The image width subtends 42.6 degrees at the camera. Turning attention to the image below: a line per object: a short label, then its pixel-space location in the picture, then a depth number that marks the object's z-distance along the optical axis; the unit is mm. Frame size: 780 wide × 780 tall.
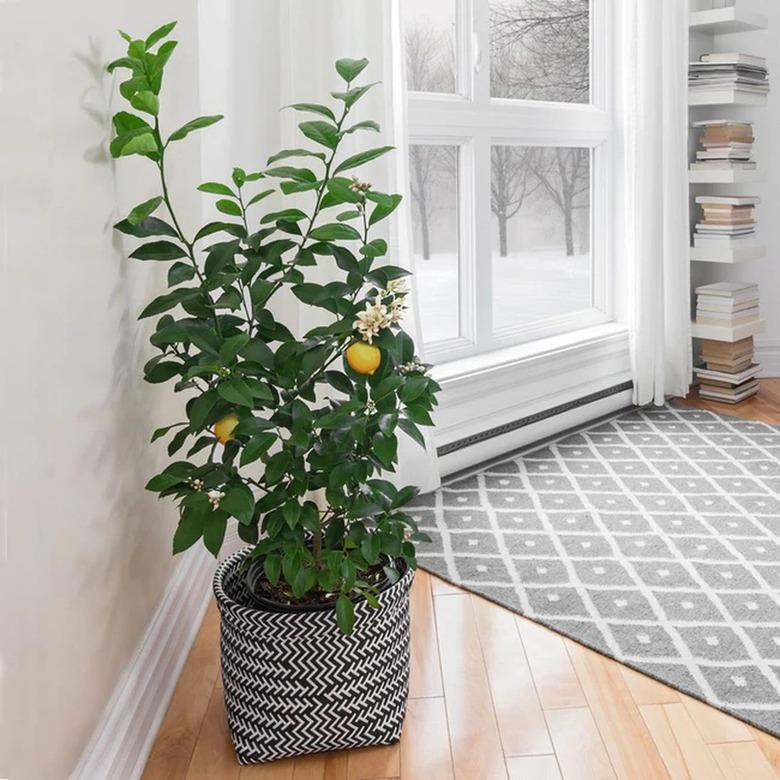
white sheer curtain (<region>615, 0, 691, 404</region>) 3727
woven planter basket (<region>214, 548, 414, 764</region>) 1620
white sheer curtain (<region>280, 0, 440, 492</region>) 2533
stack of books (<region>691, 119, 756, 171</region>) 3969
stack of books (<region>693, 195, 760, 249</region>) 4004
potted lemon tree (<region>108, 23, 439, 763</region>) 1558
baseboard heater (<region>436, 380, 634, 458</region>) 3209
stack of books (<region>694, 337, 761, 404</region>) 4094
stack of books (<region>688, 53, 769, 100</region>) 3881
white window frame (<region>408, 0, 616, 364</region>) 3277
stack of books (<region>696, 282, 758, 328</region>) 4039
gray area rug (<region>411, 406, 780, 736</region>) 2059
